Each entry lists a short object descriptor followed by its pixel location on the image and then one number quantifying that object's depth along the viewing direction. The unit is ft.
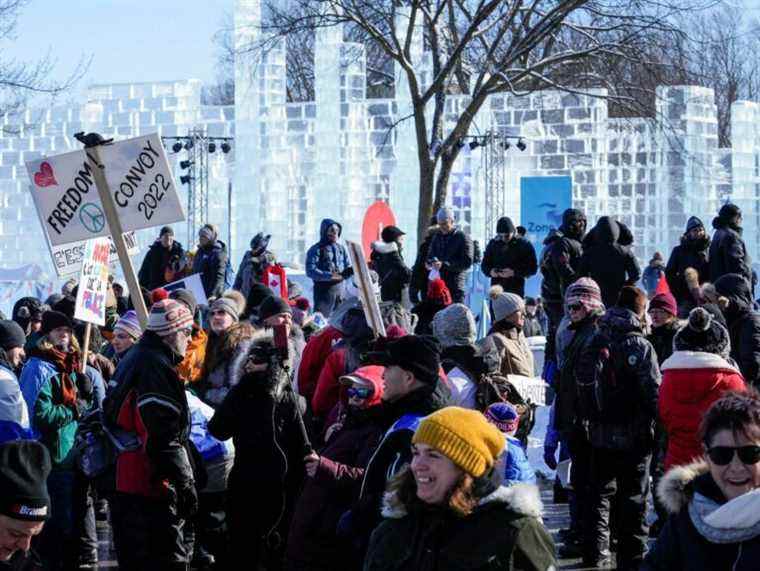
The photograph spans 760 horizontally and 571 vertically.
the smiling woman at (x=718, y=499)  15.02
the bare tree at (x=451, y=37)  94.73
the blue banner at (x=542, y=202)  90.99
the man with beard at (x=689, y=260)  57.11
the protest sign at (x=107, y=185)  34.09
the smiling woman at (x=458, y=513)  15.74
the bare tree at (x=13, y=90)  82.02
